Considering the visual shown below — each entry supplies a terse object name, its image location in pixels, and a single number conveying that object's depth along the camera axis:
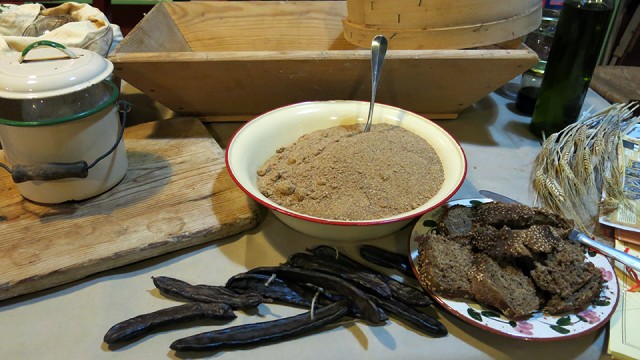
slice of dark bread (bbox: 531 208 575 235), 0.73
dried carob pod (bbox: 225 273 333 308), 0.71
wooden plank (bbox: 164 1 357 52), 1.40
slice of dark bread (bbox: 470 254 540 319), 0.63
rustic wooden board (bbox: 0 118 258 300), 0.74
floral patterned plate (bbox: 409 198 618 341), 0.61
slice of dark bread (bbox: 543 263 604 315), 0.63
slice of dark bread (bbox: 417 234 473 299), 0.66
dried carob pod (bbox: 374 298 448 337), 0.66
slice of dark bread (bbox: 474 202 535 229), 0.73
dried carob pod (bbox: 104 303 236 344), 0.65
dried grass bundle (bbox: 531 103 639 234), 0.87
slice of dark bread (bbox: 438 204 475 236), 0.75
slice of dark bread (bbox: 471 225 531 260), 0.67
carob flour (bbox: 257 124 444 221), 0.76
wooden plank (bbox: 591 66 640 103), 1.30
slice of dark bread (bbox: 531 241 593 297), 0.65
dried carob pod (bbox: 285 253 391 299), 0.71
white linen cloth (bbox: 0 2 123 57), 1.06
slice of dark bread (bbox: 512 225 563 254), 0.67
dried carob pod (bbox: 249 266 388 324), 0.67
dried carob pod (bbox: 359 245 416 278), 0.76
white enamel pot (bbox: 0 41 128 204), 0.73
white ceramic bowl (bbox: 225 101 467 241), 0.73
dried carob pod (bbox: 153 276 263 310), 0.69
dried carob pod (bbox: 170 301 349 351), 0.63
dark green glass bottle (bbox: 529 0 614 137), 0.95
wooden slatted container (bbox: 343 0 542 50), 1.04
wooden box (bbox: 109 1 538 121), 0.94
